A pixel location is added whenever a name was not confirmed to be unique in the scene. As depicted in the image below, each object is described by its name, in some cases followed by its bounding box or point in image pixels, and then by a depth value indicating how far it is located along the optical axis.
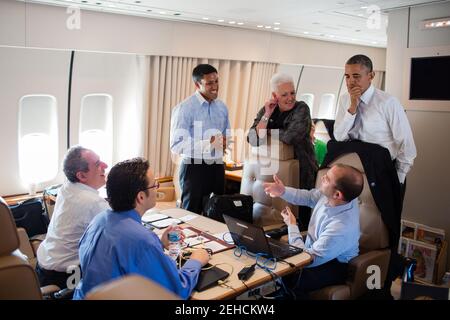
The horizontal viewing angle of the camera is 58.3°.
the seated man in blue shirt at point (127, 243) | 1.82
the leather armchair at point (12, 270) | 1.59
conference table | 2.01
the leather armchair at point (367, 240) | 2.67
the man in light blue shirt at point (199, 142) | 3.81
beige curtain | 5.21
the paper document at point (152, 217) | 3.09
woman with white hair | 3.42
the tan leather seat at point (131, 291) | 0.65
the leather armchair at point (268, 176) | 3.42
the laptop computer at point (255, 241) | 2.31
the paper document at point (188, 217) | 3.14
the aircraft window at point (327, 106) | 8.72
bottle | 2.42
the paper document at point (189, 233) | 2.77
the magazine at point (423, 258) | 3.93
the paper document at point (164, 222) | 2.96
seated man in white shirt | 2.53
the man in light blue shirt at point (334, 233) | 2.56
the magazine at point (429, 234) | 3.98
